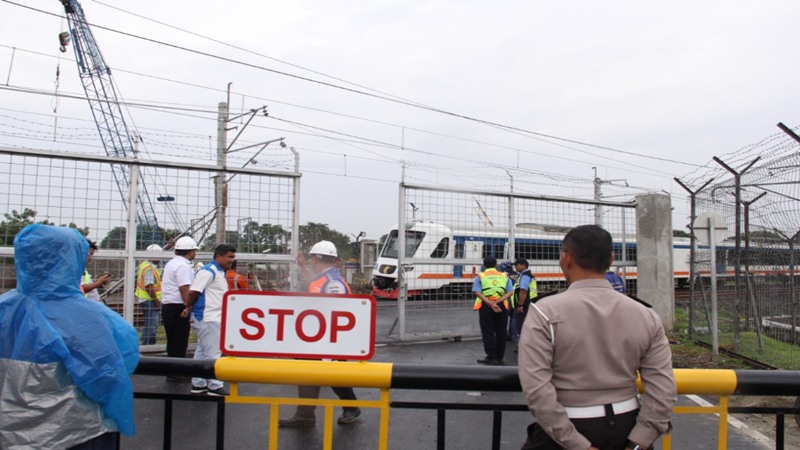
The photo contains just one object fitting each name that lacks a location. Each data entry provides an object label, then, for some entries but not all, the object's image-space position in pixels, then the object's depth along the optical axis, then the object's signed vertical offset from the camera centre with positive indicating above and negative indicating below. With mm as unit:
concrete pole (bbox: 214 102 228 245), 7354 +703
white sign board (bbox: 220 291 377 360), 2512 -319
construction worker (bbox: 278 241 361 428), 4945 -200
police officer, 2066 -400
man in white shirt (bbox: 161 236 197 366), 6355 -488
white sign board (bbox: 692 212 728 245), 8367 +524
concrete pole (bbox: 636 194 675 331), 10844 +135
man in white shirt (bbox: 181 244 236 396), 6055 -648
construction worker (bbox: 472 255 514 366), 8047 -738
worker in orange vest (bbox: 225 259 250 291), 7707 -365
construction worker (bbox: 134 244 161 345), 7652 -591
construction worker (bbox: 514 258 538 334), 8985 -425
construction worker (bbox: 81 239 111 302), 6277 -386
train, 8883 +92
